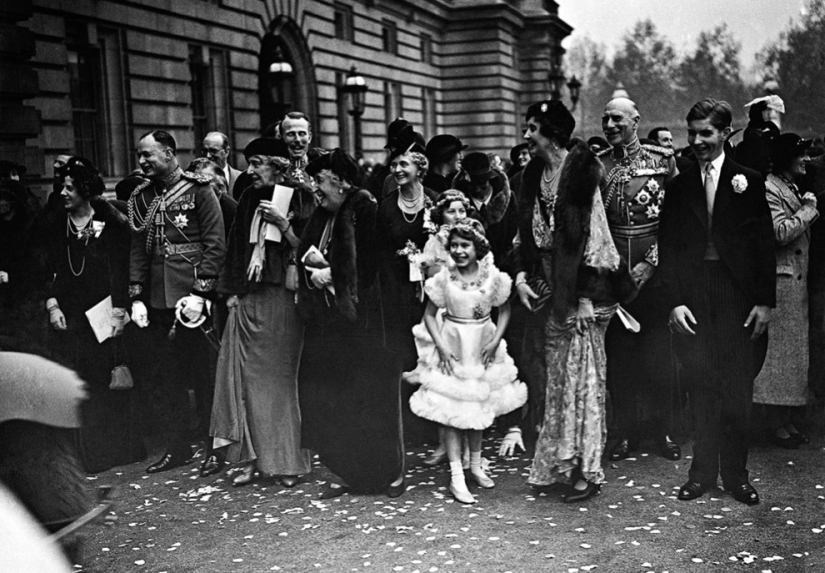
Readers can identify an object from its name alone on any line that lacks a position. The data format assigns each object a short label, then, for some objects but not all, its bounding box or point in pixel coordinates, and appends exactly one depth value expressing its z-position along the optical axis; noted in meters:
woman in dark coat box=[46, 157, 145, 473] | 7.62
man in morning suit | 6.01
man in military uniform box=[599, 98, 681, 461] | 6.80
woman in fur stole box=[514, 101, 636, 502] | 6.06
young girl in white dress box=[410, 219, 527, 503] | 6.29
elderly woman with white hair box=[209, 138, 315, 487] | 6.91
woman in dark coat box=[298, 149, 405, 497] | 6.54
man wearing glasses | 9.51
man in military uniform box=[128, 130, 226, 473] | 7.39
